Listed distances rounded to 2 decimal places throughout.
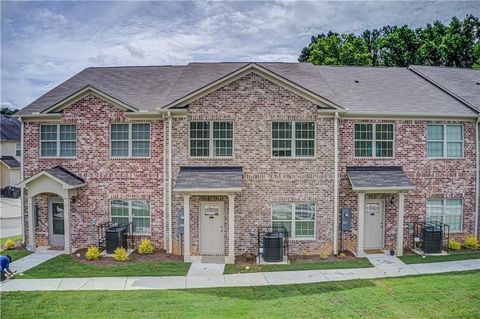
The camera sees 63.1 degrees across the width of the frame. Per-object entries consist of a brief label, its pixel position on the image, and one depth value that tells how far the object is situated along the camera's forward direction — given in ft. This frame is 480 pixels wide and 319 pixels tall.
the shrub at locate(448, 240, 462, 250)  54.39
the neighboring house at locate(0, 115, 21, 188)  133.59
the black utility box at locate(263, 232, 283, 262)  49.29
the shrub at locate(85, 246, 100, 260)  50.08
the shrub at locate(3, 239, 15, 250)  56.24
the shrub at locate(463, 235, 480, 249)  55.06
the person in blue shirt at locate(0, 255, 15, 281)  42.93
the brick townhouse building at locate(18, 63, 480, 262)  52.39
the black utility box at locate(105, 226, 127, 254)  52.30
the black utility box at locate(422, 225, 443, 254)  52.47
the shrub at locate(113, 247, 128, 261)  49.52
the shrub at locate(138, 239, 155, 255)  52.90
